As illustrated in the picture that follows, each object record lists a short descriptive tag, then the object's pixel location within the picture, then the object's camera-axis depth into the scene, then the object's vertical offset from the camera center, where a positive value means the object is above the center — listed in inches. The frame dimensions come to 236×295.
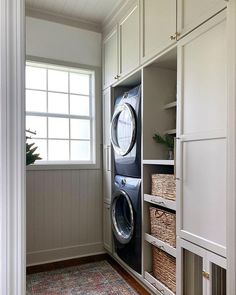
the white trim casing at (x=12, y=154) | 35.3 -1.4
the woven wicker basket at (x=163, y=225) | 71.5 -25.0
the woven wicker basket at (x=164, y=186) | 72.2 -12.8
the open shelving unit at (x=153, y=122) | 83.0 +7.6
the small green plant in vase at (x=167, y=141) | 81.0 +1.2
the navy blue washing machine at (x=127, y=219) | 86.0 -29.1
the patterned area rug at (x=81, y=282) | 84.7 -51.1
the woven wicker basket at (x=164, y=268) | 72.1 -38.4
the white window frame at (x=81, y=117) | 107.8 +13.4
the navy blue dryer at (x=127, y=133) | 86.0 +4.2
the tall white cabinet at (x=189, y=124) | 53.4 +5.4
